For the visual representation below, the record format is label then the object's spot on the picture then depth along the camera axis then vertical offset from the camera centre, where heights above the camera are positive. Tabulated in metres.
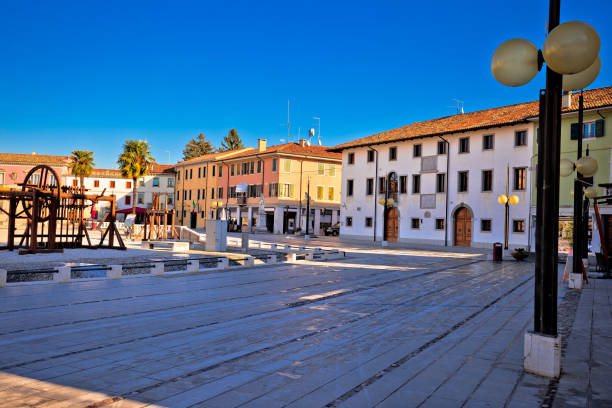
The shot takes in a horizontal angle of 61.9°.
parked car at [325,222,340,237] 56.65 -1.23
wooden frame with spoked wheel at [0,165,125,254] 19.37 +0.14
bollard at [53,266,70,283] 12.67 -1.55
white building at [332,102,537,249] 35.62 +3.52
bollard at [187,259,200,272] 15.87 -1.55
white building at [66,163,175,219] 83.50 +4.94
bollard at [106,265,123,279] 13.70 -1.56
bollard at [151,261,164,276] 14.92 -1.58
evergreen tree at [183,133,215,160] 98.06 +13.13
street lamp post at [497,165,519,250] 28.00 +1.37
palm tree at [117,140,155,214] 60.84 +6.69
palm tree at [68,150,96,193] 65.38 +6.51
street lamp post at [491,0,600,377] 5.23 +0.26
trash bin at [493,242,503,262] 25.05 -1.41
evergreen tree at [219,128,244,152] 94.44 +14.29
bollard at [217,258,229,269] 17.05 -1.54
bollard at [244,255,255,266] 18.41 -1.57
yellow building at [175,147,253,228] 69.25 +4.42
